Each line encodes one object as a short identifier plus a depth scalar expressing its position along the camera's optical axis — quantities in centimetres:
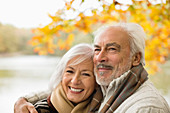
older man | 130
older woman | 165
